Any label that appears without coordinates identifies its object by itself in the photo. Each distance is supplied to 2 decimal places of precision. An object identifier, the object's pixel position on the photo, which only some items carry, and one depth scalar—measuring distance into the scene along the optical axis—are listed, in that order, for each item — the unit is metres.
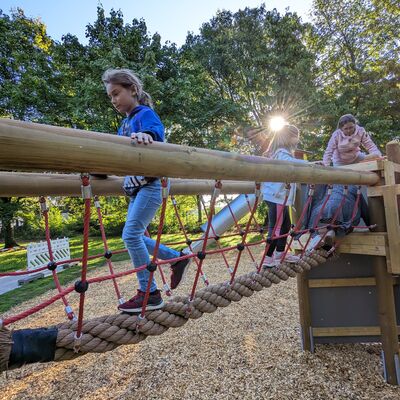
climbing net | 0.90
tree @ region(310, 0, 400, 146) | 9.18
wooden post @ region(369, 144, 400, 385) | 2.35
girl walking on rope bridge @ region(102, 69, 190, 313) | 1.26
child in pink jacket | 3.04
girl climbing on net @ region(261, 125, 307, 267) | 2.13
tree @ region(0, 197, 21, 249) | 9.76
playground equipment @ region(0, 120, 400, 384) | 0.71
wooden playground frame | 2.24
